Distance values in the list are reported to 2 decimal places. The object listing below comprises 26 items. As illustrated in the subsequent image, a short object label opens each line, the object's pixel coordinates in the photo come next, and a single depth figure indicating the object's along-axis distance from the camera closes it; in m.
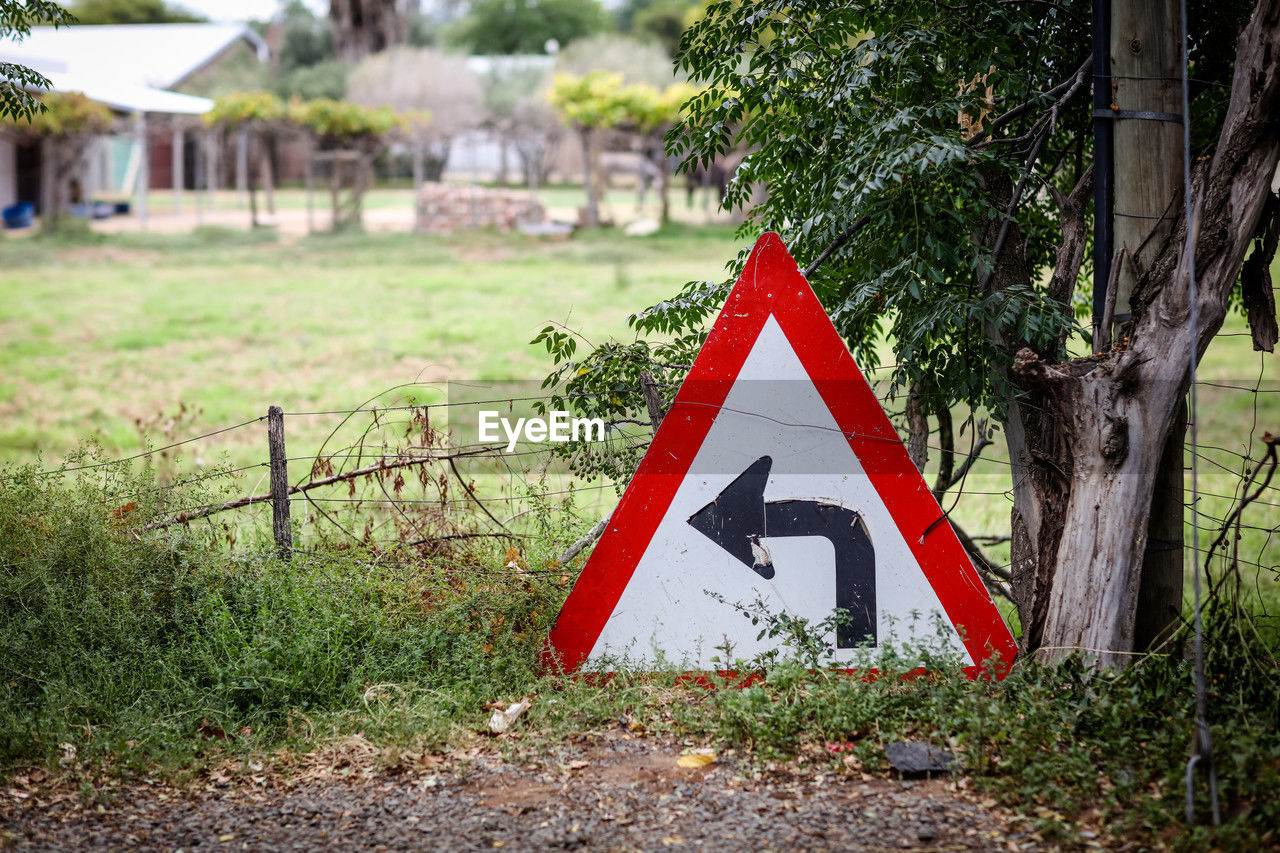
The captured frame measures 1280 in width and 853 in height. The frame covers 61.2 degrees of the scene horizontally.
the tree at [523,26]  51.41
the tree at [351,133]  25.12
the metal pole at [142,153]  23.75
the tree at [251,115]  24.48
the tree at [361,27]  40.72
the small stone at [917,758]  3.31
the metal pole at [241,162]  33.06
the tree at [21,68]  4.75
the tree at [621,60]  35.00
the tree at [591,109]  24.69
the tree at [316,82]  38.12
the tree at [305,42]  48.88
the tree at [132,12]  47.12
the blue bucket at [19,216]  24.91
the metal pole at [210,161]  27.91
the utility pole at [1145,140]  3.77
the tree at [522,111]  26.62
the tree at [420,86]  34.28
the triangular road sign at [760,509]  3.79
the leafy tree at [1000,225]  3.66
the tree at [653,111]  24.73
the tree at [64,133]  22.38
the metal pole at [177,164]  26.53
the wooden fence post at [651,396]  4.57
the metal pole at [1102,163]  3.81
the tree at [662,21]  50.06
